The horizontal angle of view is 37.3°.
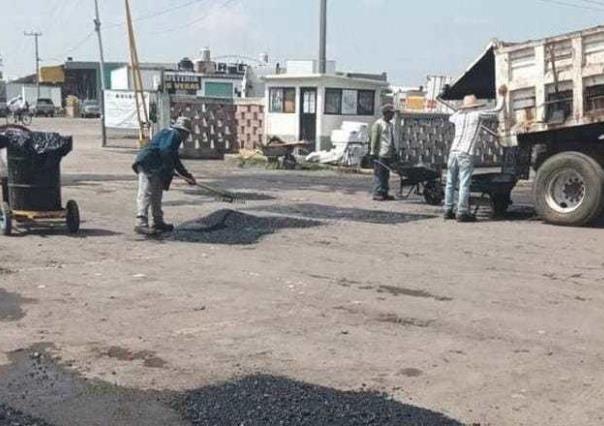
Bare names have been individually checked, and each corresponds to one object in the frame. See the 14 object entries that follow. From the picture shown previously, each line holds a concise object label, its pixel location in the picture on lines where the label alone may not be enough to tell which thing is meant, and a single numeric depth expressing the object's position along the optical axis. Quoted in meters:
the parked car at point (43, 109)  79.54
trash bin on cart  11.15
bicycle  52.41
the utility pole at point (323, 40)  30.03
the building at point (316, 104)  26.89
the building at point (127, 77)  53.19
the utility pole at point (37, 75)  90.72
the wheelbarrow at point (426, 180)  15.34
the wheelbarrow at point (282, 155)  24.78
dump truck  12.05
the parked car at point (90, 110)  79.25
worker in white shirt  13.04
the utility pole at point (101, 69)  33.38
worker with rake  11.37
